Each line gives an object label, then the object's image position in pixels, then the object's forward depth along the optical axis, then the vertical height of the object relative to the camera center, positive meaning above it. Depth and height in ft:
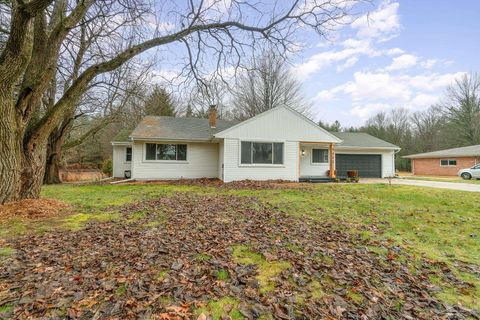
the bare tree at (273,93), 85.78 +26.11
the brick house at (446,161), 76.84 +1.51
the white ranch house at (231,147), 45.62 +3.49
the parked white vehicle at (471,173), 64.18 -2.01
